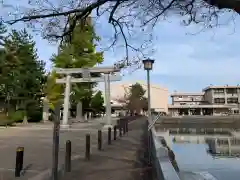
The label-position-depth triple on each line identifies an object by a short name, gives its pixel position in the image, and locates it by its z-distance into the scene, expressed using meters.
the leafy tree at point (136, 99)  46.94
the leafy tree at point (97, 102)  36.56
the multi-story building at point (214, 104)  59.10
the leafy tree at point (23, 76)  21.78
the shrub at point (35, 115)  24.01
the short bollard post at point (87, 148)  6.11
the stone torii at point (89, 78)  16.25
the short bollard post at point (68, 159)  4.87
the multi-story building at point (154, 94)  56.80
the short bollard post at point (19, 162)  4.46
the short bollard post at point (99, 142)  7.64
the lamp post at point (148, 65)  6.38
